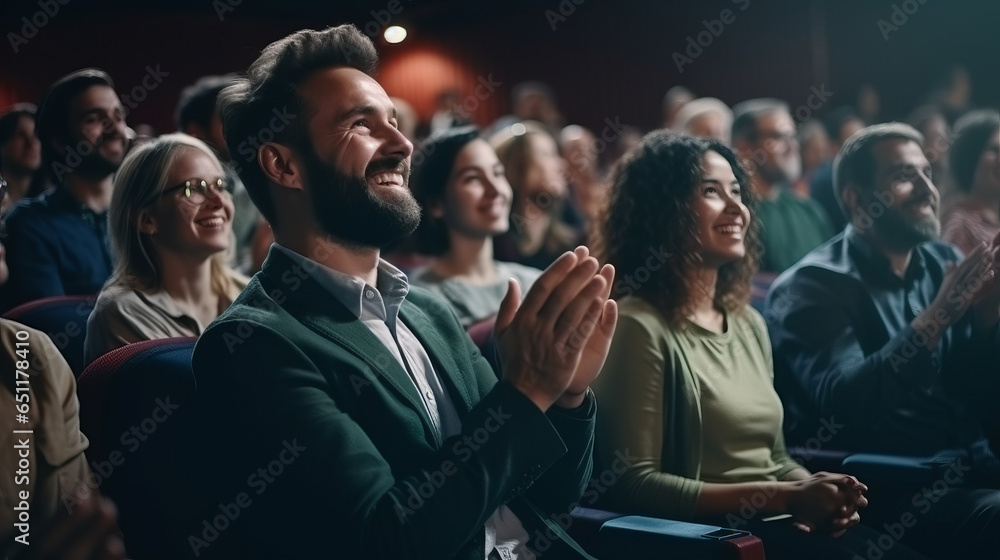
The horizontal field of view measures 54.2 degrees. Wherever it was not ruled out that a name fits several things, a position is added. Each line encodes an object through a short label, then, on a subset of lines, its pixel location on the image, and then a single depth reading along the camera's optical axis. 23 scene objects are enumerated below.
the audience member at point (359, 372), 1.17
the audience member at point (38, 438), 1.22
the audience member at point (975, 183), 2.60
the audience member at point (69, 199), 2.13
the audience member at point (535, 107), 6.69
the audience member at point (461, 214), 2.87
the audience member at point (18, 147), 2.51
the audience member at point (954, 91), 6.77
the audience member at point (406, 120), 4.68
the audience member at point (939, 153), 2.56
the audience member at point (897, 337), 1.88
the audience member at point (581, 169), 4.82
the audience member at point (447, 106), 6.51
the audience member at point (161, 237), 1.90
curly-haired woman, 1.65
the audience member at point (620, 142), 7.27
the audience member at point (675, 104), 6.12
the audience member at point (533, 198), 3.49
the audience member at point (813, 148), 5.79
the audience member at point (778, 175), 3.73
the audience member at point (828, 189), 3.95
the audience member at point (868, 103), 7.16
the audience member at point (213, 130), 3.05
